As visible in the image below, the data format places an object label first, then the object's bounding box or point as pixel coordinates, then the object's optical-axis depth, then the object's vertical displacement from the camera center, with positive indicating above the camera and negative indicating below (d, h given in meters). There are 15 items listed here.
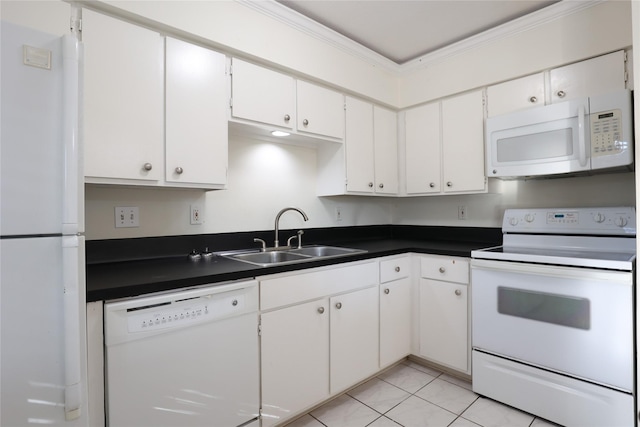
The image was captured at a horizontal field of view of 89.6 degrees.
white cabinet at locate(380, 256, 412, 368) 2.18 -0.67
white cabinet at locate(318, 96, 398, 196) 2.46 +0.47
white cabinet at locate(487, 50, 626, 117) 1.86 +0.81
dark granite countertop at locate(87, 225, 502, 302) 1.26 -0.24
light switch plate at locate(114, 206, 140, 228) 1.70 +0.00
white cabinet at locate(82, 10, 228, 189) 1.38 +0.51
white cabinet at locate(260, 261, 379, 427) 1.59 -0.67
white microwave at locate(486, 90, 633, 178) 1.73 +0.44
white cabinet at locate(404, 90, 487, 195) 2.40 +0.54
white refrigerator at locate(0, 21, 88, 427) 0.85 -0.03
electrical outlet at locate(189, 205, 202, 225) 1.95 +0.01
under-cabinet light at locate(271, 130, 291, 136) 2.05 +0.54
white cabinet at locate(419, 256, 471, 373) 2.12 -0.68
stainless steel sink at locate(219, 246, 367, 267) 2.06 -0.27
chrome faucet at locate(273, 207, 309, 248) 2.26 -0.02
